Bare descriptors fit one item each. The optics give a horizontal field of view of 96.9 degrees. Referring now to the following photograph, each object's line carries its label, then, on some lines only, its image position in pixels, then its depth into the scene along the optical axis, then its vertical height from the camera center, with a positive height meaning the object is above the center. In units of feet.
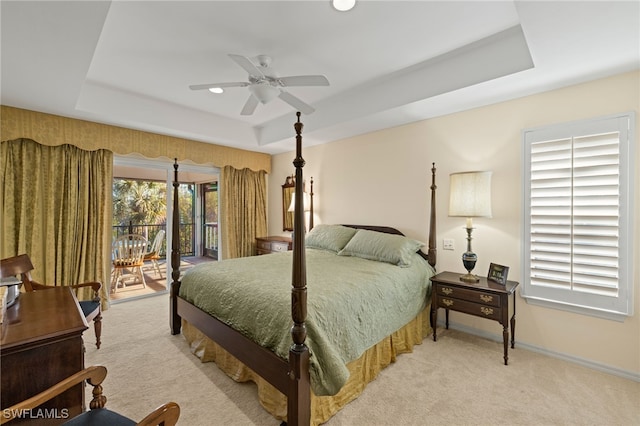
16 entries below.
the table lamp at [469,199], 8.75 +0.44
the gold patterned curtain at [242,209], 16.29 +0.15
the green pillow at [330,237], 12.10 -1.10
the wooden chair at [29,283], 7.25 -2.00
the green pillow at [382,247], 9.68 -1.26
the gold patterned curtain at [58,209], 10.31 +0.05
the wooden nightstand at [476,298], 7.91 -2.55
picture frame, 8.52 -1.83
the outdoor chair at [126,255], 13.11 -2.09
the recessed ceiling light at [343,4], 6.10 +4.54
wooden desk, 3.82 -2.13
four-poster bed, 5.24 -2.46
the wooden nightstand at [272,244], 14.79 -1.76
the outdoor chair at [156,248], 14.29 -1.88
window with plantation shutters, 7.27 -0.05
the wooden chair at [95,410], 3.07 -2.28
